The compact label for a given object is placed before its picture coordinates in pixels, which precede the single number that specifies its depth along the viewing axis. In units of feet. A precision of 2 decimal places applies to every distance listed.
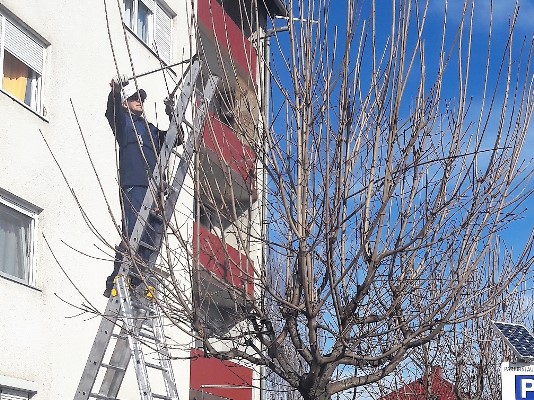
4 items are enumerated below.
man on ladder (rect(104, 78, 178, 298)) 41.55
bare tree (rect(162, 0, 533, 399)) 28.96
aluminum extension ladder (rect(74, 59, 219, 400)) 32.60
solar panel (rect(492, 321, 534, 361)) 24.06
